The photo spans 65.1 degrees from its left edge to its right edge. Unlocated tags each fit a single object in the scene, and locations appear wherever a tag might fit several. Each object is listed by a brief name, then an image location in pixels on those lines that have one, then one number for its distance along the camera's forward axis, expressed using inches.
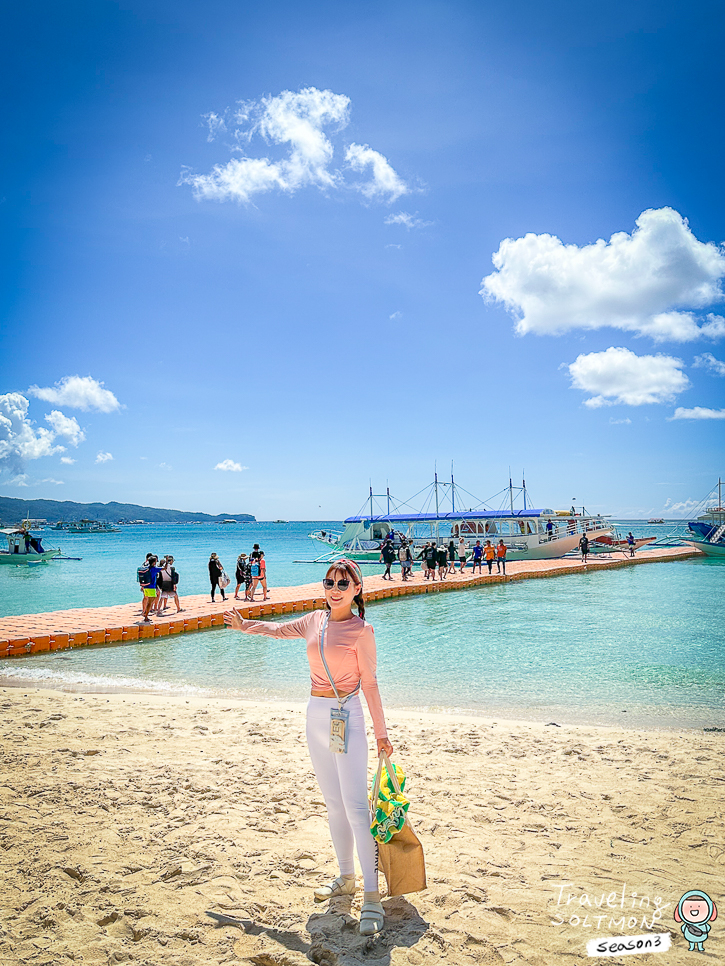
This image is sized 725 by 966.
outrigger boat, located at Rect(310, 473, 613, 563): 1400.1
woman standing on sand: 121.7
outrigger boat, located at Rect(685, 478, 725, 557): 1600.6
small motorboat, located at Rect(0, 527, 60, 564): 1736.0
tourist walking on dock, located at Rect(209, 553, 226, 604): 635.5
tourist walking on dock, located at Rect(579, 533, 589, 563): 1273.4
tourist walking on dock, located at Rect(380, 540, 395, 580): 991.6
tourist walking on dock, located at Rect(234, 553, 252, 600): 677.3
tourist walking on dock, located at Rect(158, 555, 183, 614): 611.5
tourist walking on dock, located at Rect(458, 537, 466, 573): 1128.3
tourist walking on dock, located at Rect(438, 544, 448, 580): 944.9
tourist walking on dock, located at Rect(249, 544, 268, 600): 694.5
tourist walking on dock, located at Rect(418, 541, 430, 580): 963.8
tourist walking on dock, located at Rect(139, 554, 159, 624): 572.4
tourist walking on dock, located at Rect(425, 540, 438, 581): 944.3
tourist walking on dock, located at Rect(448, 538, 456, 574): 1066.1
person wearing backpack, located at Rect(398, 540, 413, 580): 947.3
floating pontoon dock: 486.6
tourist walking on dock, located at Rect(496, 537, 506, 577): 1050.8
